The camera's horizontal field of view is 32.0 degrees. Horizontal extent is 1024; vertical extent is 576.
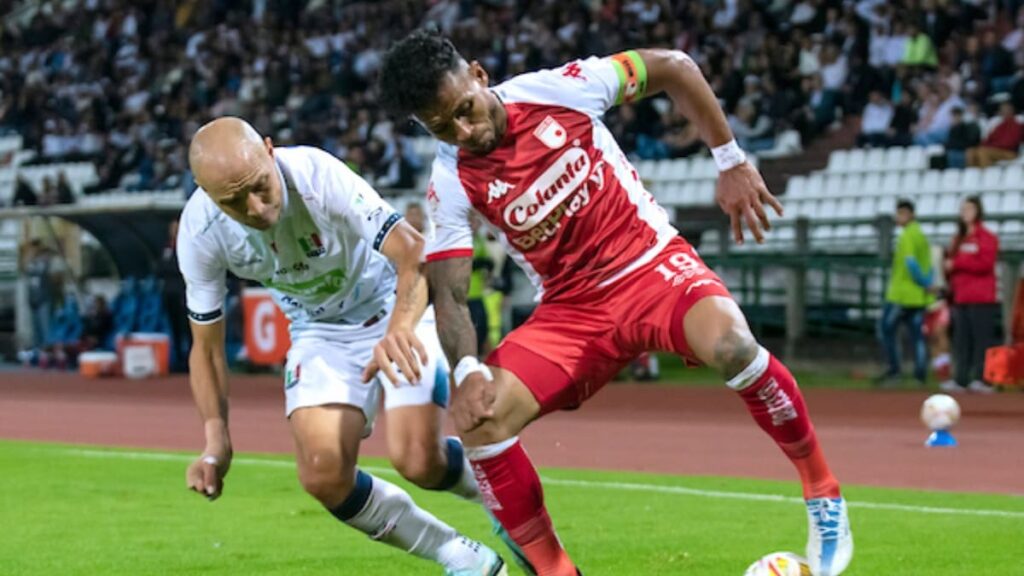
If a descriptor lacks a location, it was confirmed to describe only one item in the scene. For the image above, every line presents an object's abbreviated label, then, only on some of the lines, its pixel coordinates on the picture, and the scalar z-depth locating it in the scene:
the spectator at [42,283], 27.44
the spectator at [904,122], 23.08
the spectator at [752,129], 24.89
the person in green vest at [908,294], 18.81
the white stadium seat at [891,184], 22.80
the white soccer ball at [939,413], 13.70
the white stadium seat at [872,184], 23.02
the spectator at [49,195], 31.98
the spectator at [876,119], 23.58
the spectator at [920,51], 23.70
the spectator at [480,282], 21.08
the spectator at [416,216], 18.59
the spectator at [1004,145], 21.77
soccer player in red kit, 6.49
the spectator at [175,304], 24.44
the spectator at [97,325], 26.62
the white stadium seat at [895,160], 22.83
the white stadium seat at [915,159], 22.58
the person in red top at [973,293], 18.06
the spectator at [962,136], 21.94
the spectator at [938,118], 22.52
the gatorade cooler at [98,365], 25.25
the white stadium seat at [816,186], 23.78
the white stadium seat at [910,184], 22.50
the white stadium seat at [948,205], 21.72
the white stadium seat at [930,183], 22.17
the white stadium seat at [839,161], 23.75
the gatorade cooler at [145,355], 24.84
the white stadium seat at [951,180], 21.97
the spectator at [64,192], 31.72
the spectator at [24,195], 32.69
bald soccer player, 6.46
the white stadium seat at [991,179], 21.45
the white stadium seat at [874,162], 23.14
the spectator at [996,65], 22.70
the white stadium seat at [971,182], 21.69
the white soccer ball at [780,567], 6.45
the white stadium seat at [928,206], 21.95
